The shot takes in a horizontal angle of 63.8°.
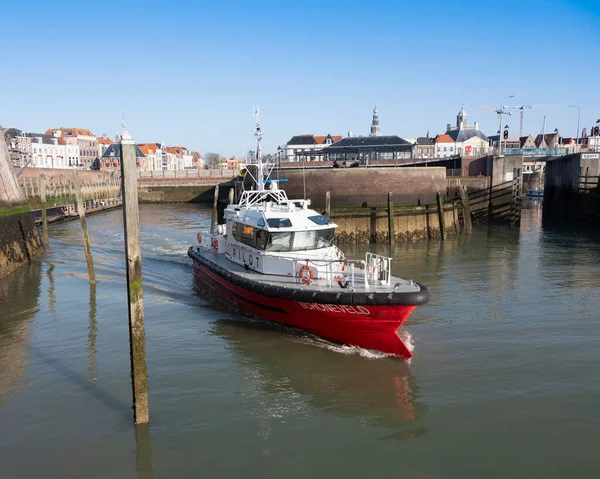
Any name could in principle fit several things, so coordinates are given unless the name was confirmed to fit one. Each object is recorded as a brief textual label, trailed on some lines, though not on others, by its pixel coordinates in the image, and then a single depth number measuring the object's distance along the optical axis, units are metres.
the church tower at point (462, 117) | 155.00
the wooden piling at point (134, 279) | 7.04
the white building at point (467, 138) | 114.38
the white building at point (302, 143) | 111.25
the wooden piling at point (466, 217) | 28.27
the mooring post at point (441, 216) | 26.23
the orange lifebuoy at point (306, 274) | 11.54
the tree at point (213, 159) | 163.12
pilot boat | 10.35
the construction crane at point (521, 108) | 74.28
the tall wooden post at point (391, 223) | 24.88
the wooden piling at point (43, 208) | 25.03
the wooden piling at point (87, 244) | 16.97
